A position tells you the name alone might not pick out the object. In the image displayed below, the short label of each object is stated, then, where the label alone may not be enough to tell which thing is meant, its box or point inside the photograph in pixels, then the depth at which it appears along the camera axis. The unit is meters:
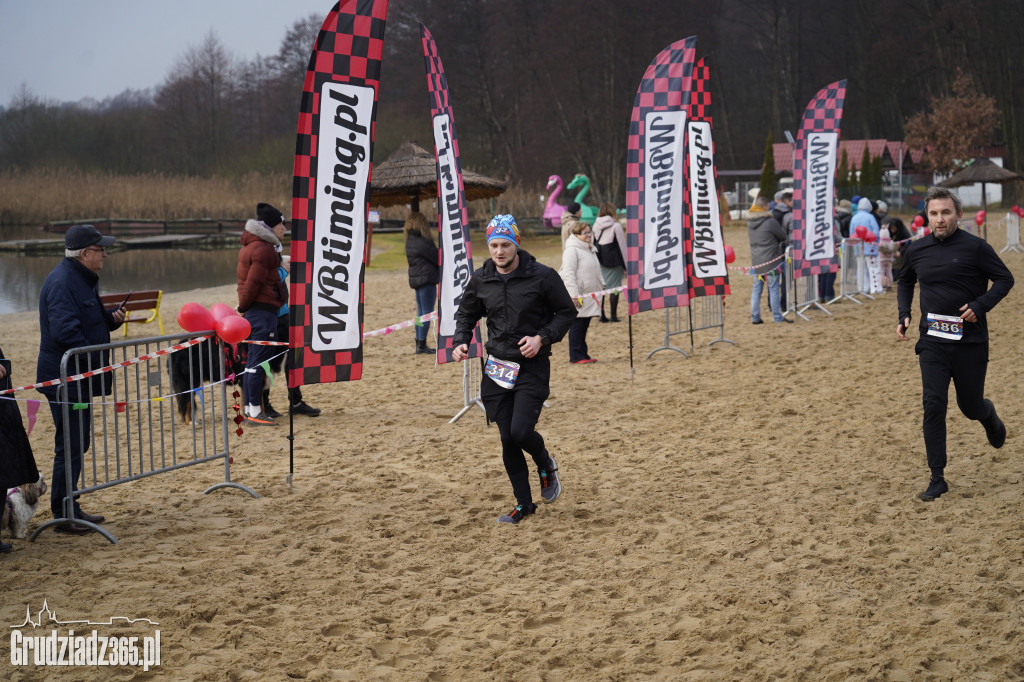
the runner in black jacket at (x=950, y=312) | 6.00
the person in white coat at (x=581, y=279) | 11.83
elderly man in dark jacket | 5.88
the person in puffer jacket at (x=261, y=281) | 8.65
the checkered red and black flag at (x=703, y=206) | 11.34
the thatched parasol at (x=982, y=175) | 25.94
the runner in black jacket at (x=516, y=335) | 5.84
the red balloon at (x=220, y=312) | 7.45
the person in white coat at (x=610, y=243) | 14.19
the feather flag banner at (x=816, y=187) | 14.12
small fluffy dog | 5.71
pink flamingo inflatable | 31.37
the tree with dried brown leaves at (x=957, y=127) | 53.31
